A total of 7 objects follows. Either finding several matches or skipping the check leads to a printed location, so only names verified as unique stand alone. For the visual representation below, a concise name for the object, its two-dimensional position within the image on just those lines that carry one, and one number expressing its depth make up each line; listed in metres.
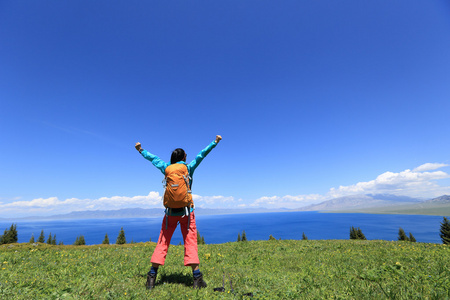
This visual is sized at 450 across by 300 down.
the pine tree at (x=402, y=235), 49.05
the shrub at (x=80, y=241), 61.62
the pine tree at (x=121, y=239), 54.63
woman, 4.88
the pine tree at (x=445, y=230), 41.62
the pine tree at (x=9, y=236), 53.81
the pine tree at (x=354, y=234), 48.53
